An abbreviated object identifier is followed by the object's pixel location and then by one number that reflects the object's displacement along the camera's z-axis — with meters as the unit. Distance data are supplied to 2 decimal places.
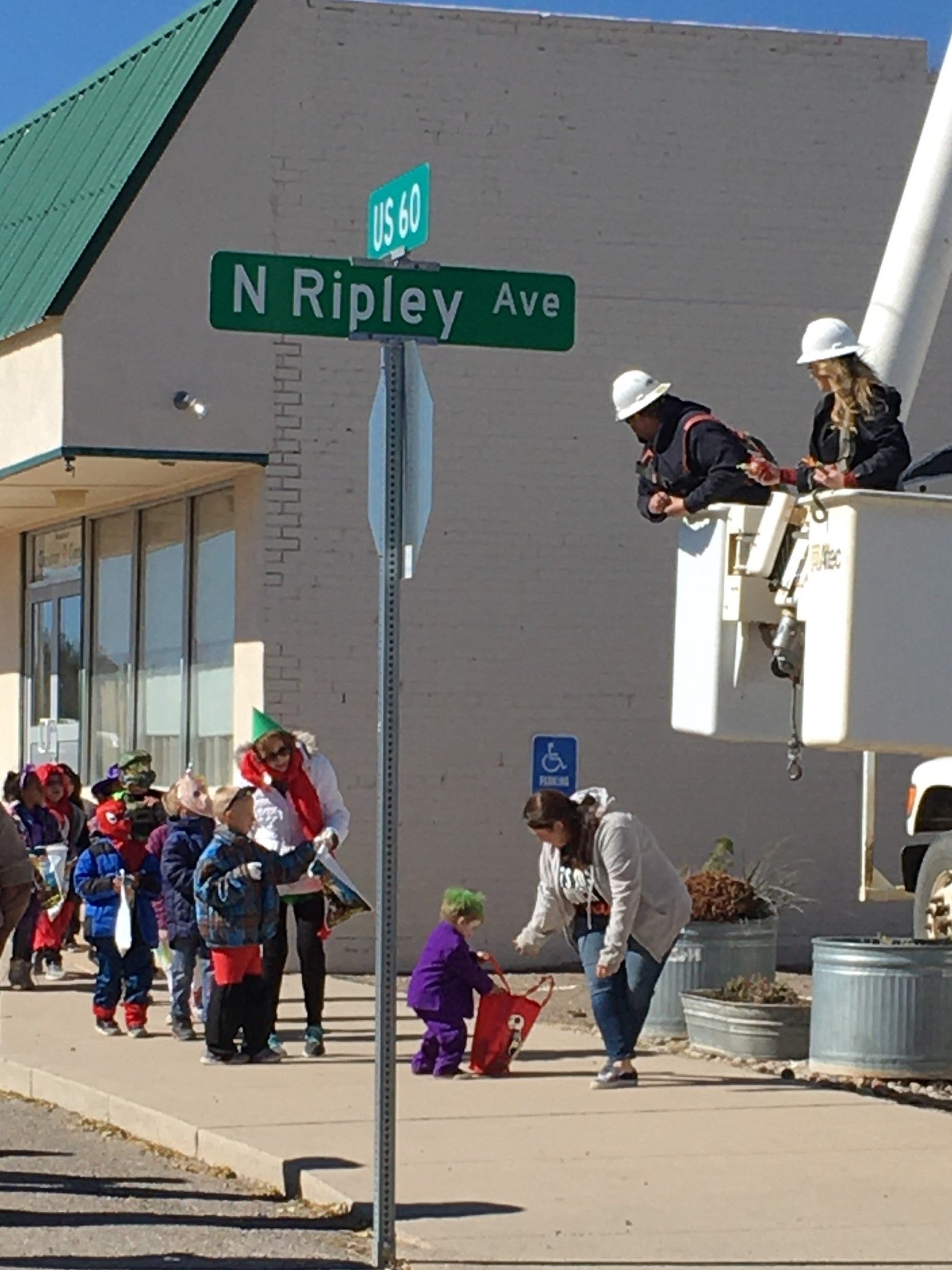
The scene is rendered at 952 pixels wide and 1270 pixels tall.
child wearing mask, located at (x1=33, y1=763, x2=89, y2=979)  16.00
